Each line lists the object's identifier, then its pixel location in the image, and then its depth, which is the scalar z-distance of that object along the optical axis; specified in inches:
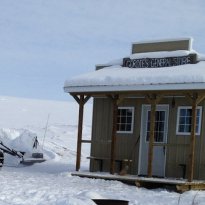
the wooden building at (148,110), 583.2
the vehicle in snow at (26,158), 846.5
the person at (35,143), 928.9
